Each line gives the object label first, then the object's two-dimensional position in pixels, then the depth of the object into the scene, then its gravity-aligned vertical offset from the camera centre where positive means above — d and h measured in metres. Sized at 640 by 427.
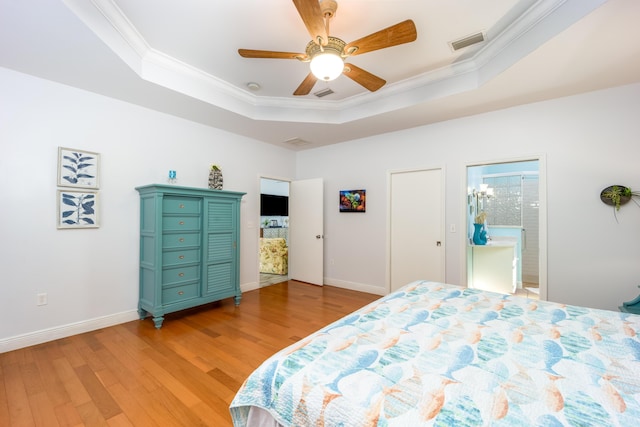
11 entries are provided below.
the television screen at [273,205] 7.65 +0.34
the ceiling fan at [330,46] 1.76 +1.24
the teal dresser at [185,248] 3.04 -0.41
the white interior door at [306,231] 4.89 -0.26
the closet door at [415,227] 3.87 -0.14
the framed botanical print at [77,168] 2.75 +0.50
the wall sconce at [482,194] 5.32 +0.51
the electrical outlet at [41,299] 2.64 -0.84
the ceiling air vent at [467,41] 2.40 +1.64
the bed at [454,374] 0.85 -0.60
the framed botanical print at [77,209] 2.77 +0.06
